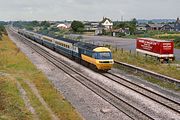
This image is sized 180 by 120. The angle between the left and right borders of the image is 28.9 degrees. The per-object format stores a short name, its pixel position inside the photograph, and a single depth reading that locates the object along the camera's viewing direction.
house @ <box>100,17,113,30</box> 183.60
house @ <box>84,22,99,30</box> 189.57
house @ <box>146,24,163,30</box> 175.25
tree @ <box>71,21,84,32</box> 153.00
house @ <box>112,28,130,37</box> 125.50
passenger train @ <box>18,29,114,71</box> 34.09
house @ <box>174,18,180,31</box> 162.50
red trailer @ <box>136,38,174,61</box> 43.28
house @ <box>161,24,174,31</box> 169.62
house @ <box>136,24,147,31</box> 179.05
